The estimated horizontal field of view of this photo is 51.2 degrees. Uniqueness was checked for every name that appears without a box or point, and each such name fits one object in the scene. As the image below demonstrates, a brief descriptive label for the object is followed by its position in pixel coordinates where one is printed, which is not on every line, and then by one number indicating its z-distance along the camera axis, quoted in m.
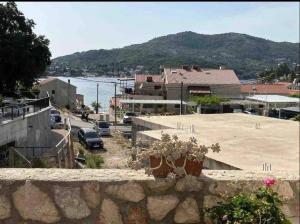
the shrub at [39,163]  9.28
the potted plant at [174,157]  2.58
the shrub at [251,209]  2.38
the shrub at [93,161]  15.35
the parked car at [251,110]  38.13
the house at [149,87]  49.98
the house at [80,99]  57.98
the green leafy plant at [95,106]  49.57
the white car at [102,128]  27.67
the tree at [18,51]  19.61
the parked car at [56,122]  25.48
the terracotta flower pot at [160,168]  2.58
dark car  22.39
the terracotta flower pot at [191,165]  2.59
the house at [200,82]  47.86
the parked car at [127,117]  35.68
